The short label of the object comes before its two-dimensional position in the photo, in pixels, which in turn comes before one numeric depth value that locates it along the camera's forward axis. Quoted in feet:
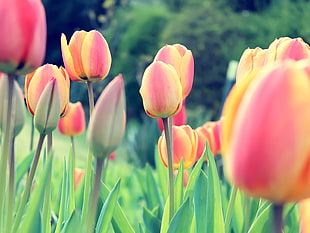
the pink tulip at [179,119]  5.17
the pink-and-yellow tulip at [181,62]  3.88
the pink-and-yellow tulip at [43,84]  3.61
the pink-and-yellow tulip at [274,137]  2.55
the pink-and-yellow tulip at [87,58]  3.83
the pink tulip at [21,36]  3.03
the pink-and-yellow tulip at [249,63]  3.78
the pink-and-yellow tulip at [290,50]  3.59
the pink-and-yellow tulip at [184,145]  4.21
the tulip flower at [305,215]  2.83
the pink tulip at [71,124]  5.15
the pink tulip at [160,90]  3.62
